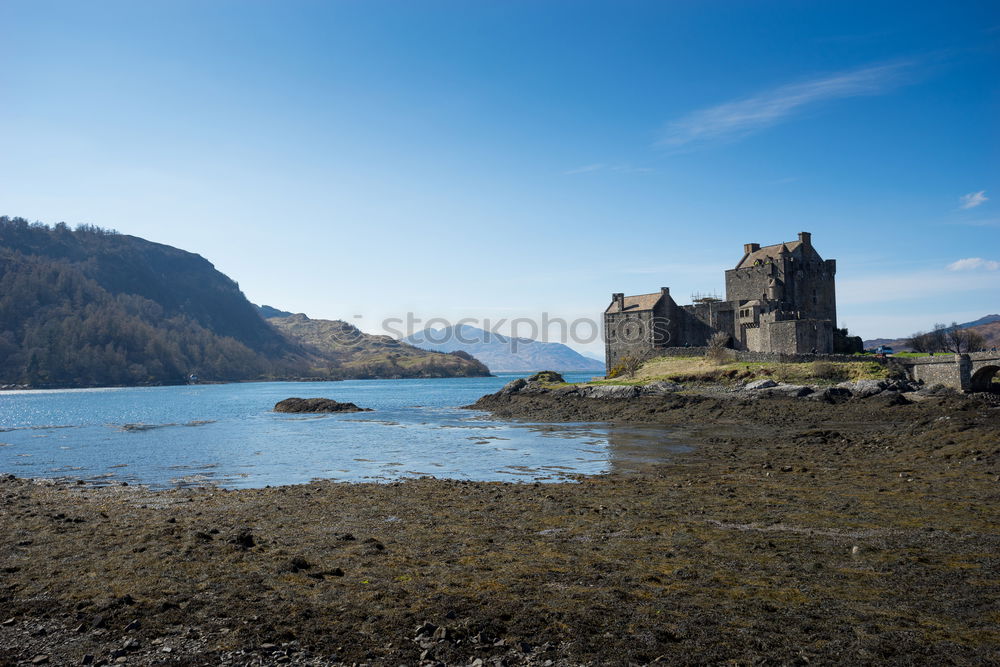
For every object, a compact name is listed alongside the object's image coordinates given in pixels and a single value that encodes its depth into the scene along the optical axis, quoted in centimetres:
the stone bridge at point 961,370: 4731
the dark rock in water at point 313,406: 7969
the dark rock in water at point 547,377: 8369
